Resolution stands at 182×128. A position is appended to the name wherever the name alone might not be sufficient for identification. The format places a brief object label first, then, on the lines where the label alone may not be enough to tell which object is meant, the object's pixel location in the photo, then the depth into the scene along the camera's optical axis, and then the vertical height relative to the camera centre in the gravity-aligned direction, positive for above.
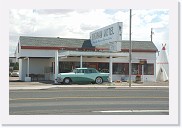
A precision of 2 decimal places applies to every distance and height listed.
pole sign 33.19 +3.44
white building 38.15 +1.02
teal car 31.39 -0.88
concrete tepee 43.38 +0.11
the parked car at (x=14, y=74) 56.68 -1.26
